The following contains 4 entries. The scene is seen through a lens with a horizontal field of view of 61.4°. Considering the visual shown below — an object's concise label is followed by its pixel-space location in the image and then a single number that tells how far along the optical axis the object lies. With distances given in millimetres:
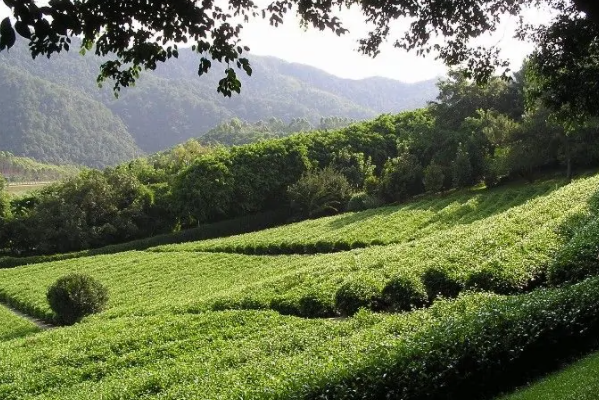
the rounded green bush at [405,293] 14344
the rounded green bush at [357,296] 15062
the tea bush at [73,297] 25094
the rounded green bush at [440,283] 14180
